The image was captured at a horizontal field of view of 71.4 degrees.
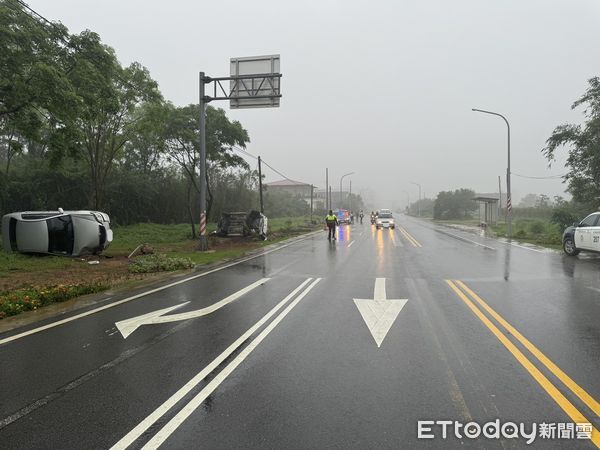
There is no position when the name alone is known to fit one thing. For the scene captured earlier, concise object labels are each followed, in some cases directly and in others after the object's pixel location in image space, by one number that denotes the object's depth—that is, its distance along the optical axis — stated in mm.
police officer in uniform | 25062
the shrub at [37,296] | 7355
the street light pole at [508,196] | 27747
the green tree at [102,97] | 14586
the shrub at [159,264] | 12102
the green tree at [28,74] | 12016
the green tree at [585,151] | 25000
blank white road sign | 16875
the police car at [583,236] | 14180
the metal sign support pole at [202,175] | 17703
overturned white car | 14922
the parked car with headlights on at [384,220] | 41000
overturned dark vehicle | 25484
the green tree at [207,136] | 25144
